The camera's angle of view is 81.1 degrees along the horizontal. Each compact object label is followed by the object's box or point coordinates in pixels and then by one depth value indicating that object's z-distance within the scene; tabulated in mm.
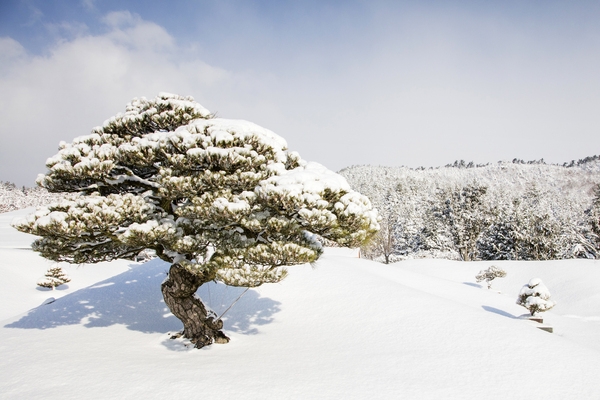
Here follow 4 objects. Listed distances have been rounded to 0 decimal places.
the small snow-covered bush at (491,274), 21734
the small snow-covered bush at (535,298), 13430
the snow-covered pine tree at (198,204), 6578
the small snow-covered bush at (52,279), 23234
